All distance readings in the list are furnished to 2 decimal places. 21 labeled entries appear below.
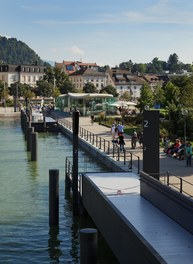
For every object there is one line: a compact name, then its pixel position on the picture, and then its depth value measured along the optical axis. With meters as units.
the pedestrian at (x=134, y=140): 33.81
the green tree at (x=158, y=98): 81.76
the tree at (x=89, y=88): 144.50
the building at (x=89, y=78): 175.62
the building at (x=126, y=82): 174.38
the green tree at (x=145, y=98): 66.62
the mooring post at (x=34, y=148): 34.82
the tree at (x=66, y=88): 141.25
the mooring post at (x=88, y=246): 10.27
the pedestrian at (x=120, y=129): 35.83
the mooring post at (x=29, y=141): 40.34
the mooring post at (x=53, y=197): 17.98
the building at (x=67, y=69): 193.38
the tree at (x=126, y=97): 129.76
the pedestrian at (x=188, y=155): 26.08
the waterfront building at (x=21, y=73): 174.38
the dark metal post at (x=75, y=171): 19.36
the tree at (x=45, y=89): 138.62
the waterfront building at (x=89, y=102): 74.50
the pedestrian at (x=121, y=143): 33.16
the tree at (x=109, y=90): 134.50
